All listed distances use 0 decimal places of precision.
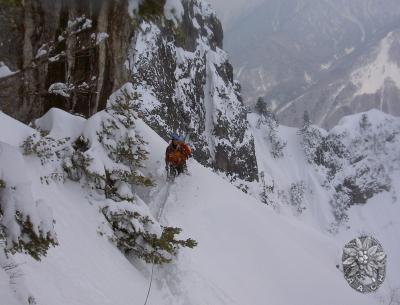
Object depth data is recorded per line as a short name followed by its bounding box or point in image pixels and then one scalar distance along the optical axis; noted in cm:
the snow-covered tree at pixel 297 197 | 7556
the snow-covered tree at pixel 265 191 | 5861
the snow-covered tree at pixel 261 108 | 8650
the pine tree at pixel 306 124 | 9132
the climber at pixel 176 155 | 1260
